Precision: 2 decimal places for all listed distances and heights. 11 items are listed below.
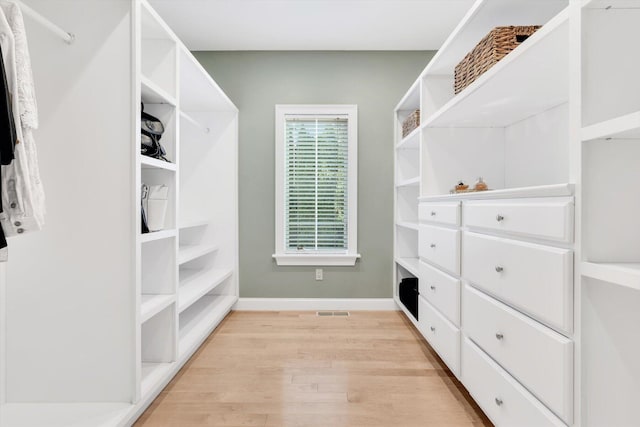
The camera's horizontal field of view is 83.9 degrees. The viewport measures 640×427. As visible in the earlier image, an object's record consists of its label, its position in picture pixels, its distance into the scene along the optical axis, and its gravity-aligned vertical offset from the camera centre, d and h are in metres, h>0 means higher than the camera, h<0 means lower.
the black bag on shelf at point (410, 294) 2.91 -0.73
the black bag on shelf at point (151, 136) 1.94 +0.41
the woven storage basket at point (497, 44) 1.60 +0.76
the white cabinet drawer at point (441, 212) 1.94 -0.02
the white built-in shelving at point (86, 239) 1.62 -0.14
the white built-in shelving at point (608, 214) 1.01 -0.01
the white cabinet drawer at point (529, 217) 1.08 -0.03
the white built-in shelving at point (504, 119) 1.20 +0.56
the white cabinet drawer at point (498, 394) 1.21 -0.74
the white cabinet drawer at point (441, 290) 1.93 -0.50
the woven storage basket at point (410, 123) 2.91 +0.74
